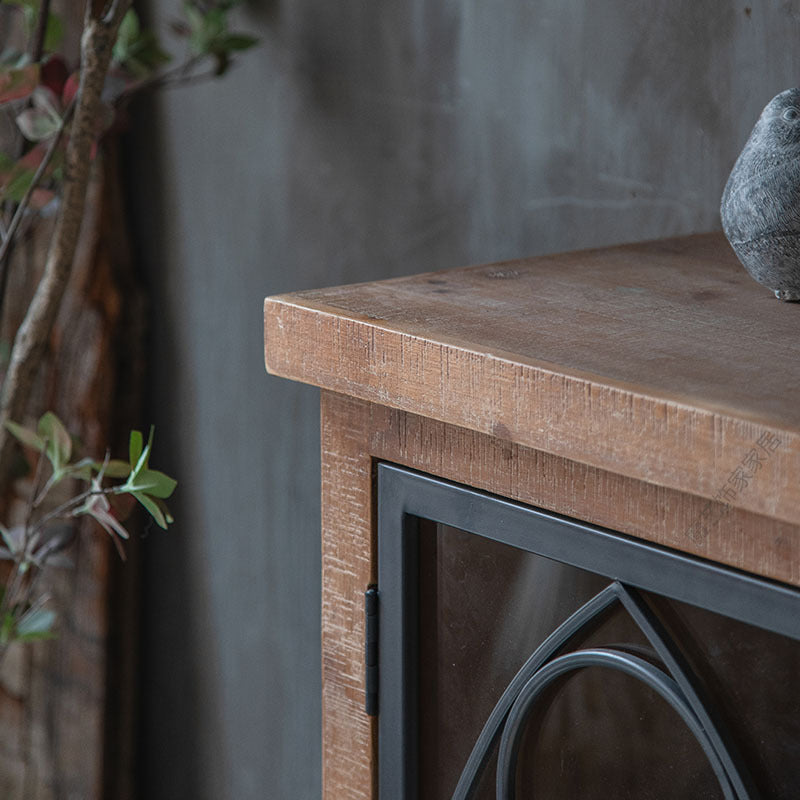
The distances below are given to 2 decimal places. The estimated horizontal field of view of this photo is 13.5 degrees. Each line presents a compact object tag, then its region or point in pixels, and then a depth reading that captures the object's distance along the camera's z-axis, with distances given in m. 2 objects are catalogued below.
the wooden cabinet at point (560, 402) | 1.33
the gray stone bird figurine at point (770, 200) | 1.41
